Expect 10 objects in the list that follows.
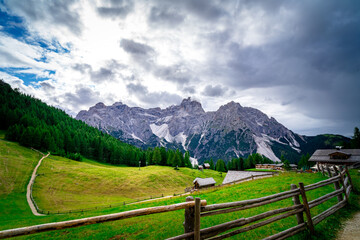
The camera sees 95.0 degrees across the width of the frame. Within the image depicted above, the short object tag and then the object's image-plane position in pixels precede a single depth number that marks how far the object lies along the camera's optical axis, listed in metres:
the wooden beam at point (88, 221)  3.87
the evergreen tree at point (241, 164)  132.24
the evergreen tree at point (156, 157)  117.38
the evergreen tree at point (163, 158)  119.69
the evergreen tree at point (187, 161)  124.19
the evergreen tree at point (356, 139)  76.15
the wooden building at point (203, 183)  58.45
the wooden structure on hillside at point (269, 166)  116.24
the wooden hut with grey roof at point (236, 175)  46.87
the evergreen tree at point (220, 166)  123.06
